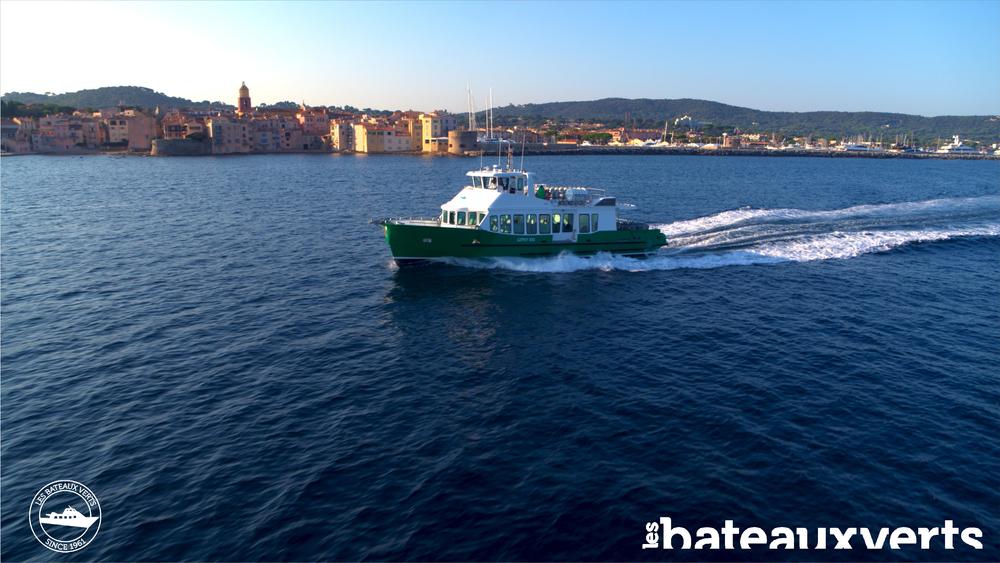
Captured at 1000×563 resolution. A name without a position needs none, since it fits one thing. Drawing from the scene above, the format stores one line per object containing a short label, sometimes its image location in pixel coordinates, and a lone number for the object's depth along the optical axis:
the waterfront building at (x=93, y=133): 183.88
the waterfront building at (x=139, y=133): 182.00
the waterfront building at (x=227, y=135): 180.50
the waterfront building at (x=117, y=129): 186.50
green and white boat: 41.88
